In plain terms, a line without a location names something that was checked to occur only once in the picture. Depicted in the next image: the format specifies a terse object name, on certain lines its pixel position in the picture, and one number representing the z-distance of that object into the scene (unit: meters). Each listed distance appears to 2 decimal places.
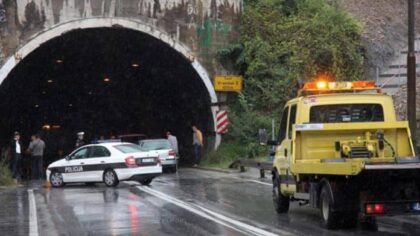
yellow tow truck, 10.64
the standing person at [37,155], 27.11
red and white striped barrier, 32.66
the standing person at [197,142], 32.33
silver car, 29.59
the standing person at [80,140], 32.94
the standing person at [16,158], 25.98
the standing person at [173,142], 31.70
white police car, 21.67
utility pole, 17.33
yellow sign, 32.75
